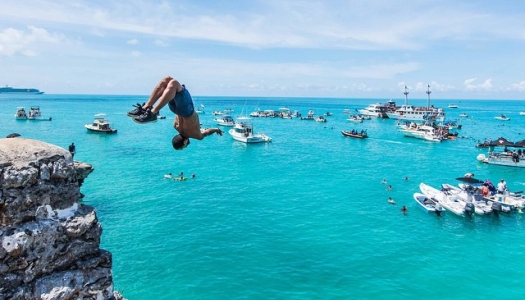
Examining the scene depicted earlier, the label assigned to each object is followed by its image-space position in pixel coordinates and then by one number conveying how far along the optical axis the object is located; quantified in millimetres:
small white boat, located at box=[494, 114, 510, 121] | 145075
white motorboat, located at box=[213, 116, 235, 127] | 101438
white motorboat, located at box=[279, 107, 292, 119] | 140275
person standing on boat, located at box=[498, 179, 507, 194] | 35625
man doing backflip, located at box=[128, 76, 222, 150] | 7199
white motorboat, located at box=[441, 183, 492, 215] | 32562
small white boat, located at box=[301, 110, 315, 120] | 133600
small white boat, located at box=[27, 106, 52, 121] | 102800
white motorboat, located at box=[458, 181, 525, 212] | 33812
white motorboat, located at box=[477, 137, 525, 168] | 52197
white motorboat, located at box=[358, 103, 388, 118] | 141825
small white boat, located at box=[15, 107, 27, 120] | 101750
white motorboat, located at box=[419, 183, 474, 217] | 32500
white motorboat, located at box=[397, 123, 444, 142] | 79062
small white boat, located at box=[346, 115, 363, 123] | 126850
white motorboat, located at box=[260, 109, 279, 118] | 144375
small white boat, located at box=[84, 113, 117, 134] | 79875
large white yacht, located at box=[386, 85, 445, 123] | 120750
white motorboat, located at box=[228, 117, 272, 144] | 71425
